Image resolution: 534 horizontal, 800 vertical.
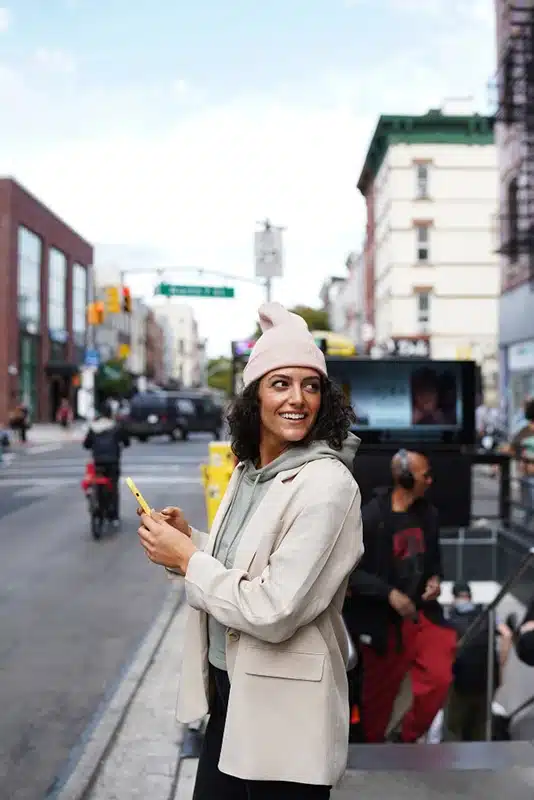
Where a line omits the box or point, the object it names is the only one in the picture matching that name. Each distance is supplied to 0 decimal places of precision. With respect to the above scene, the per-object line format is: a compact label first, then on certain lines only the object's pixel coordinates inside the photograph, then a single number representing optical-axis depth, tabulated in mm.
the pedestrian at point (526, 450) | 10251
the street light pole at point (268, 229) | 17375
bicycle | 13102
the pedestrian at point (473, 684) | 5855
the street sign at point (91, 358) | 45906
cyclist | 13445
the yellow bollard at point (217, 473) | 8555
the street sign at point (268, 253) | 16891
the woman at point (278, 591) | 2234
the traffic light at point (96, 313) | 36438
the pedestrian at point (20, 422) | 35931
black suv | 39375
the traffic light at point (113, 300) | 33688
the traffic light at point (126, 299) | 34625
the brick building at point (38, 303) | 51938
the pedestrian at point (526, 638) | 4340
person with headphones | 4855
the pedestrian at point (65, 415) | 46666
